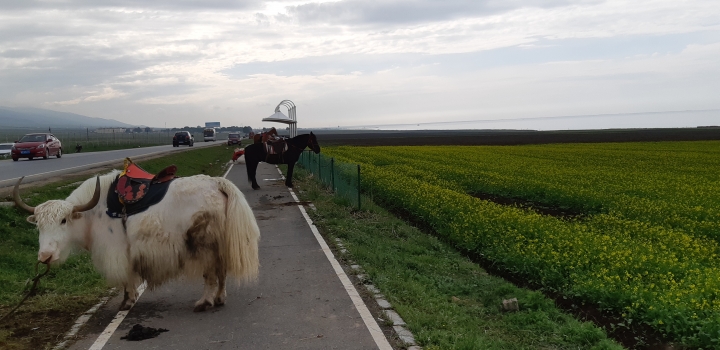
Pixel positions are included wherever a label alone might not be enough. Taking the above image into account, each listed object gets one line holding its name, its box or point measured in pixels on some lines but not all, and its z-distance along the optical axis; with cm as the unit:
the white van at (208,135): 9438
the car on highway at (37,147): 3222
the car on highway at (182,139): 6236
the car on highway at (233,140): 6819
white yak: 661
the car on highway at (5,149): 3880
